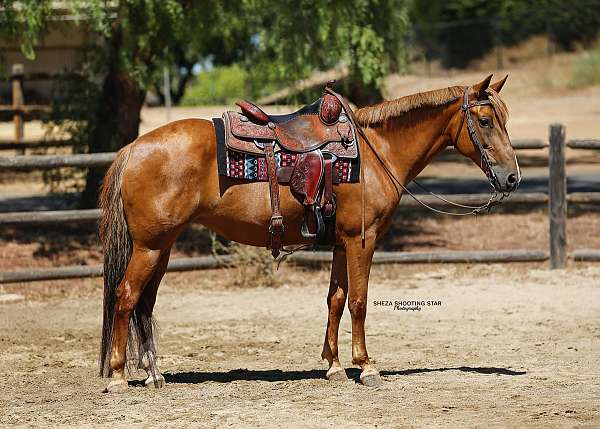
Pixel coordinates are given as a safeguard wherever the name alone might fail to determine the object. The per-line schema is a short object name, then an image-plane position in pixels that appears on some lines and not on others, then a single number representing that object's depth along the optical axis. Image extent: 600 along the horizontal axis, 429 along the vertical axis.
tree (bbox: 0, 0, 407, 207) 22.37
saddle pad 12.45
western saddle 12.53
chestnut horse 12.28
